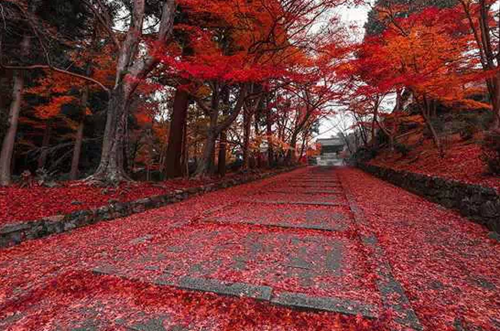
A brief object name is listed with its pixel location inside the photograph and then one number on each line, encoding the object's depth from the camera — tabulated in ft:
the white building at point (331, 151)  139.83
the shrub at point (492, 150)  14.80
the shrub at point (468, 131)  31.19
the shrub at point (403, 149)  40.63
